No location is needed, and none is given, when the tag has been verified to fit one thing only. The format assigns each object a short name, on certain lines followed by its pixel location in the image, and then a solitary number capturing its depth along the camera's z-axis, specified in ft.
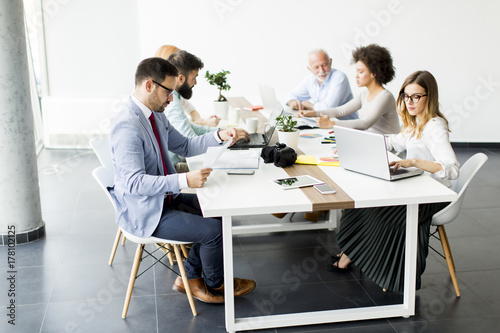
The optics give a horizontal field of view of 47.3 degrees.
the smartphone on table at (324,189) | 9.43
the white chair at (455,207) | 10.68
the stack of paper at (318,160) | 11.09
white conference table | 8.98
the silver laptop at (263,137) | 12.25
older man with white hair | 16.57
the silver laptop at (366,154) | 9.70
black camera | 10.89
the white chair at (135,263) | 10.32
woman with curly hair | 14.08
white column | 12.85
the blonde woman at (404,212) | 10.56
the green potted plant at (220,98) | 15.35
